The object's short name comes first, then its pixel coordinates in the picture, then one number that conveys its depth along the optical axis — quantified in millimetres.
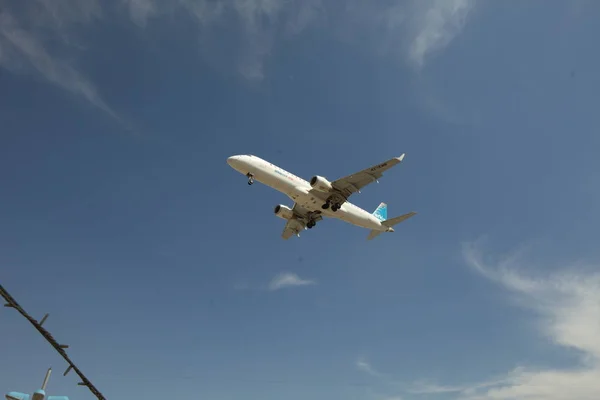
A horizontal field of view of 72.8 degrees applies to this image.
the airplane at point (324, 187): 46219
